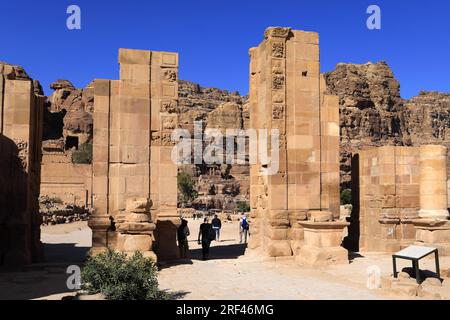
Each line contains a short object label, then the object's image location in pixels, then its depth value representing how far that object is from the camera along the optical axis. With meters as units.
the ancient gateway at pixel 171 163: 12.48
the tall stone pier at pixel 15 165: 12.22
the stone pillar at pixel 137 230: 11.09
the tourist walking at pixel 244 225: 20.39
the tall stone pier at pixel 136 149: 12.73
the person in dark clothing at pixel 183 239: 13.60
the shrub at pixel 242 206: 53.53
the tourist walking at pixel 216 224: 22.09
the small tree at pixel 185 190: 60.00
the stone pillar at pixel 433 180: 13.31
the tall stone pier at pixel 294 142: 13.23
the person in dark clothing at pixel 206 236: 13.95
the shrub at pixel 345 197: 44.44
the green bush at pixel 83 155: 61.34
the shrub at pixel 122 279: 7.37
